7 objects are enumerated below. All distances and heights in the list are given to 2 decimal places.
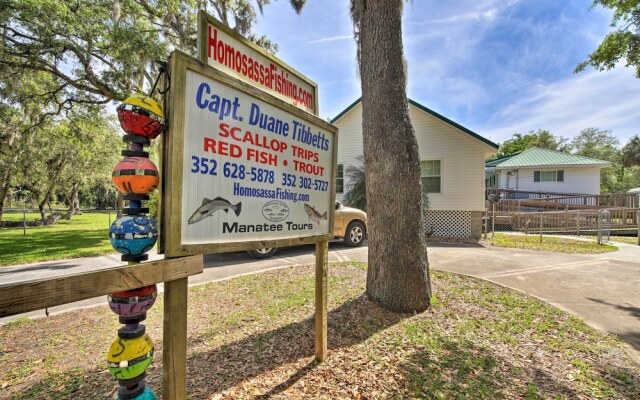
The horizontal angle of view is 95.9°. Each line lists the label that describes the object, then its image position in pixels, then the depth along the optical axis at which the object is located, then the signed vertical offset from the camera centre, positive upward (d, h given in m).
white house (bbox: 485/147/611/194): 22.14 +2.66
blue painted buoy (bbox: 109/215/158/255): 1.48 -0.19
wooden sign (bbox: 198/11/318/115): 1.89 +1.06
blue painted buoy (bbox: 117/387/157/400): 1.56 -1.08
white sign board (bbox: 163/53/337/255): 1.62 +0.24
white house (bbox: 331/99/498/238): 11.88 +1.36
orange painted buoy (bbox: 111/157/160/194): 1.50 +0.12
